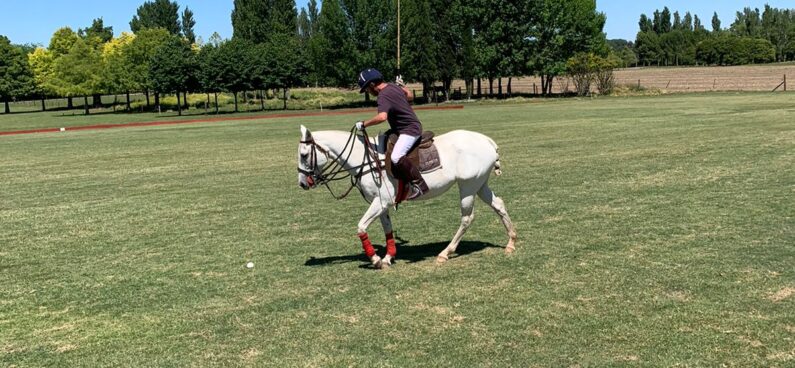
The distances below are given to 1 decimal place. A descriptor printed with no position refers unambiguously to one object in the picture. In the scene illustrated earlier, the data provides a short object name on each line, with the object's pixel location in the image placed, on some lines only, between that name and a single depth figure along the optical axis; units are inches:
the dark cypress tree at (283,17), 4033.0
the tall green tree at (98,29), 5397.6
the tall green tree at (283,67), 3056.1
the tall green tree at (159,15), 4841.0
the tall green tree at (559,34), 3088.1
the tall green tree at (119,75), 3117.6
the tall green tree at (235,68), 2883.9
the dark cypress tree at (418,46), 3004.4
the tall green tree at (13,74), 3619.6
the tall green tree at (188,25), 5167.3
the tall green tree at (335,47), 3004.4
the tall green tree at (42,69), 3816.4
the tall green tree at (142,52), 3157.5
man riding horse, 334.0
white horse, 347.9
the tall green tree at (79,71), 3100.4
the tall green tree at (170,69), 2834.6
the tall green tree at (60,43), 3875.5
